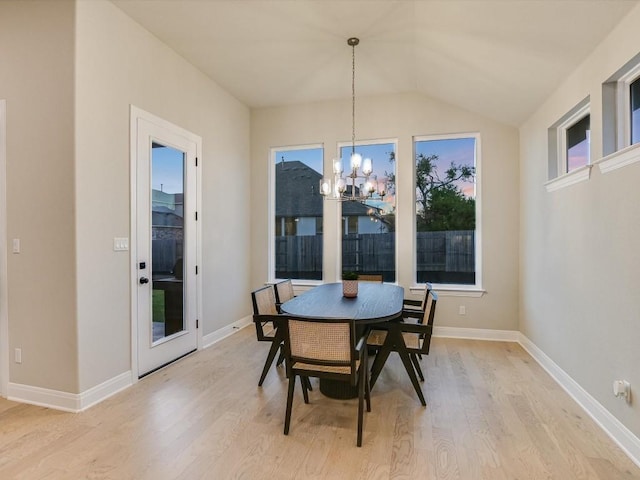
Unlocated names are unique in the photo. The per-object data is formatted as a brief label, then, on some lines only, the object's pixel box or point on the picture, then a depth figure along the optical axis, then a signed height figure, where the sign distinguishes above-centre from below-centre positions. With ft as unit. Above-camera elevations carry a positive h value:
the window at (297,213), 16.29 +1.21
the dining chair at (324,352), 6.86 -2.34
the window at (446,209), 14.64 +1.27
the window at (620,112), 7.36 +2.82
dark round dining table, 7.95 -1.75
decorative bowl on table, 10.24 -1.38
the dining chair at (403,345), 8.39 -2.70
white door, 10.23 -0.11
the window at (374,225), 15.33 +0.62
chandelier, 10.27 +1.78
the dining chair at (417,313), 9.86 -2.16
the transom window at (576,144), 9.55 +2.75
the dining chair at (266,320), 9.36 -2.23
